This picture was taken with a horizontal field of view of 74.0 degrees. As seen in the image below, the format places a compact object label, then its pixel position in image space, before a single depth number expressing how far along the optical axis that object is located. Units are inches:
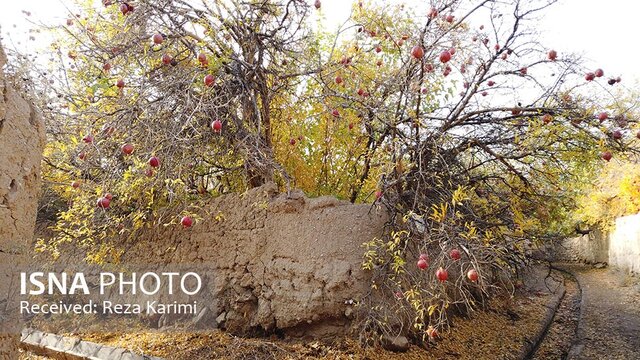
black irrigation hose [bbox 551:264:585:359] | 169.8
